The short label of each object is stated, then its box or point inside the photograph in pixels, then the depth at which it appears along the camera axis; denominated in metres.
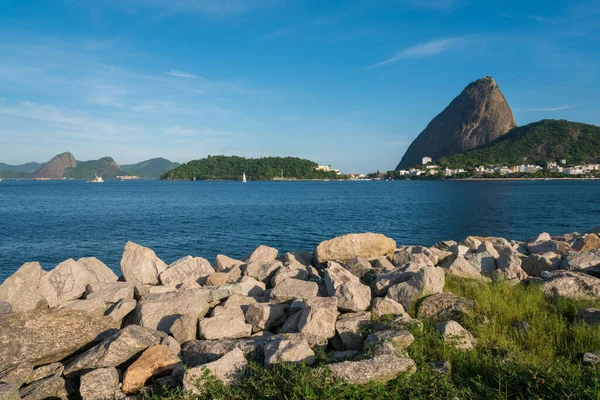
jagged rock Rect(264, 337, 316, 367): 5.89
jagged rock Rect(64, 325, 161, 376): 6.51
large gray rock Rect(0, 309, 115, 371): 6.85
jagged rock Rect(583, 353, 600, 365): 5.77
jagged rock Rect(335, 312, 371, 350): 7.04
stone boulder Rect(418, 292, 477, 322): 7.76
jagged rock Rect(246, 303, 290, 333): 8.54
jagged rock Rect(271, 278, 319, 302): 9.79
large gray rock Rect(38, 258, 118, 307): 11.19
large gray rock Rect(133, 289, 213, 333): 8.90
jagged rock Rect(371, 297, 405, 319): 7.94
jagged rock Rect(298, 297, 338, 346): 7.24
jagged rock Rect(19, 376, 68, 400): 5.98
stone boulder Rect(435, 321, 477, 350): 6.51
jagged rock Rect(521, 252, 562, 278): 12.12
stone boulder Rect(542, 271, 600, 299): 8.82
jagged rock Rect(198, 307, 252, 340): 8.05
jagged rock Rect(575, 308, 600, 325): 7.33
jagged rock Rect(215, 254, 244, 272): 14.84
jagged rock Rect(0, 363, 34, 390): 6.06
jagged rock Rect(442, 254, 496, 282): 10.71
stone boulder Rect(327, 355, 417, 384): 5.25
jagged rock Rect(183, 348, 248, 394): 5.47
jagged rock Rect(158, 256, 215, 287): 13.31
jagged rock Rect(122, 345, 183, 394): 6.10
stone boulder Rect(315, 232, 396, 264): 13.98
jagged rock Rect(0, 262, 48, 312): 10.14
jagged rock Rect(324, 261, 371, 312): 8.41
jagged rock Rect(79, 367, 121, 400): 5.85
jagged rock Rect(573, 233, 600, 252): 16.25
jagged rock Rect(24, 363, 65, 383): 6.47
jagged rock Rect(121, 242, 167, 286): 13.45
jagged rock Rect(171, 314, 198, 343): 8.05
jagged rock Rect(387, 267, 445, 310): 8.58
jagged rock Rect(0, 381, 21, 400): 5.23
